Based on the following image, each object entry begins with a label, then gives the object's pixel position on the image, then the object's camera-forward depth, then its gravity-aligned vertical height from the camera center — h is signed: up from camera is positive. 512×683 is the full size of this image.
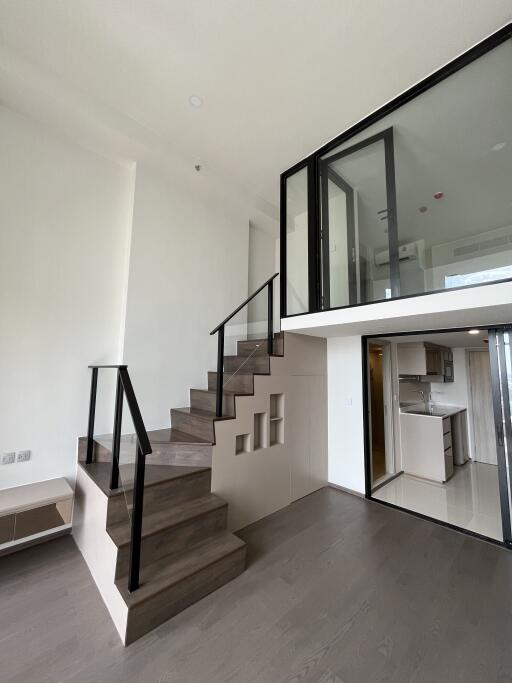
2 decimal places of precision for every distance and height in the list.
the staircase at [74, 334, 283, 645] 1.84 -1.20
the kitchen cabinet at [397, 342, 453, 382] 4.79 +0.23
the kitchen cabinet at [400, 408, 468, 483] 4.35 -1.17
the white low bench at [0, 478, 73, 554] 2.30 -1.21
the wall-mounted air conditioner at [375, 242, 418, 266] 2.52 +1.09
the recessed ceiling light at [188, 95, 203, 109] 2.72 +2.62
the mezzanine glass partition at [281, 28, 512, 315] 2.24 +1.72
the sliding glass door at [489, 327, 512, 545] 2.79 -0.31
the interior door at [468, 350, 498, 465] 5.21 -0.67
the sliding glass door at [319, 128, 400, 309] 2.70 +1.58
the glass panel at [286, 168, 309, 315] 3.44 +1.64
